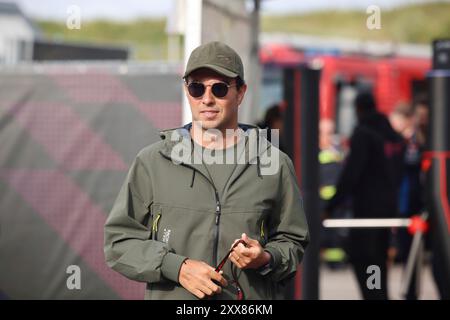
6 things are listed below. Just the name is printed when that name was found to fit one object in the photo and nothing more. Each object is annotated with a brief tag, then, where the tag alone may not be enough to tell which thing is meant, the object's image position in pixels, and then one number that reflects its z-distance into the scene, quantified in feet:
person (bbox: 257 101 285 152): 58.59
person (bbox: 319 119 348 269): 92.22
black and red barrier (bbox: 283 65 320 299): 53.01
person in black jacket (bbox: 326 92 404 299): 58.95
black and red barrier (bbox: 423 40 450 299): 54.08
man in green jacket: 27.22
